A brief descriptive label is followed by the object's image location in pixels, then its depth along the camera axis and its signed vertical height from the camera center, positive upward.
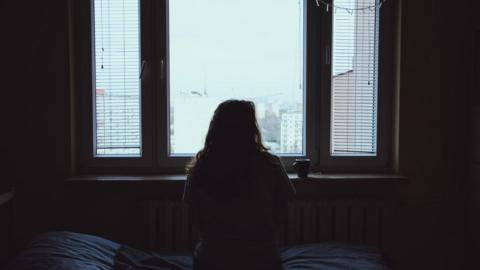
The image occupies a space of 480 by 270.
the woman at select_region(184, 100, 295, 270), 1.56 -0.30
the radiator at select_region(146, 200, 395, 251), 2.34 -0.60
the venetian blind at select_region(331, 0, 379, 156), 2.56 +0.26
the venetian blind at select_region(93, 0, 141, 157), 2.50 +0.28
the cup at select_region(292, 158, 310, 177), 2.34 -0.27
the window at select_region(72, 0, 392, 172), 2.50 +0.27
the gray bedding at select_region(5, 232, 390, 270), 1.75 -0.66
